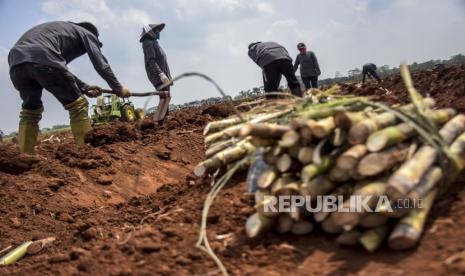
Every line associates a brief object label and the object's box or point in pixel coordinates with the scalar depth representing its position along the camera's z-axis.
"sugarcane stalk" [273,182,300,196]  2.41
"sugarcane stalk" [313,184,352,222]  2.40
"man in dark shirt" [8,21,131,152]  5.61
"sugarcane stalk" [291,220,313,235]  2.50
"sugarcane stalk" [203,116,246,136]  3.83
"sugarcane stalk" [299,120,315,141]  2.43
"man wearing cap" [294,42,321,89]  11.58
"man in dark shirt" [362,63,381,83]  13.05
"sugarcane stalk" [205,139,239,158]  3.46
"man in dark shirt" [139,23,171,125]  8.88
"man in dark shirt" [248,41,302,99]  7.69
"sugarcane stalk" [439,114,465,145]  2.70
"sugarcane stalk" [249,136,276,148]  2.58
